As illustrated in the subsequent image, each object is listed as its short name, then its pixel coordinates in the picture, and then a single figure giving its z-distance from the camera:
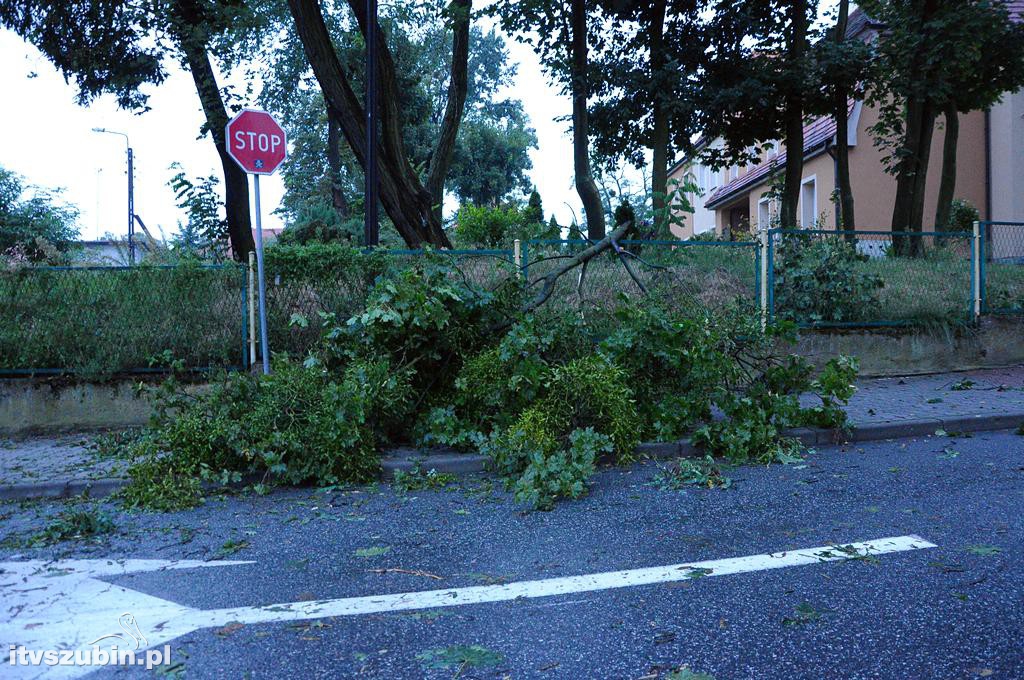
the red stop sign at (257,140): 9.87
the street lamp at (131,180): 42.66
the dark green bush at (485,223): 21.42
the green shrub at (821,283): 10.78
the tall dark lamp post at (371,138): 10.18
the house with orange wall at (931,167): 23.12
